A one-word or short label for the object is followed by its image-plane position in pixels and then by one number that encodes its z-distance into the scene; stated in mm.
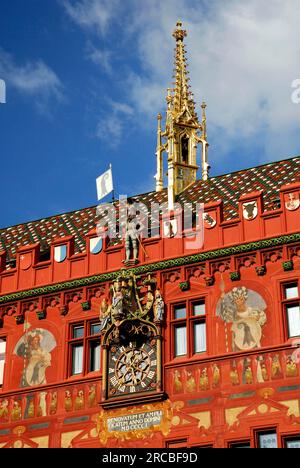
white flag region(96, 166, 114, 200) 42688
